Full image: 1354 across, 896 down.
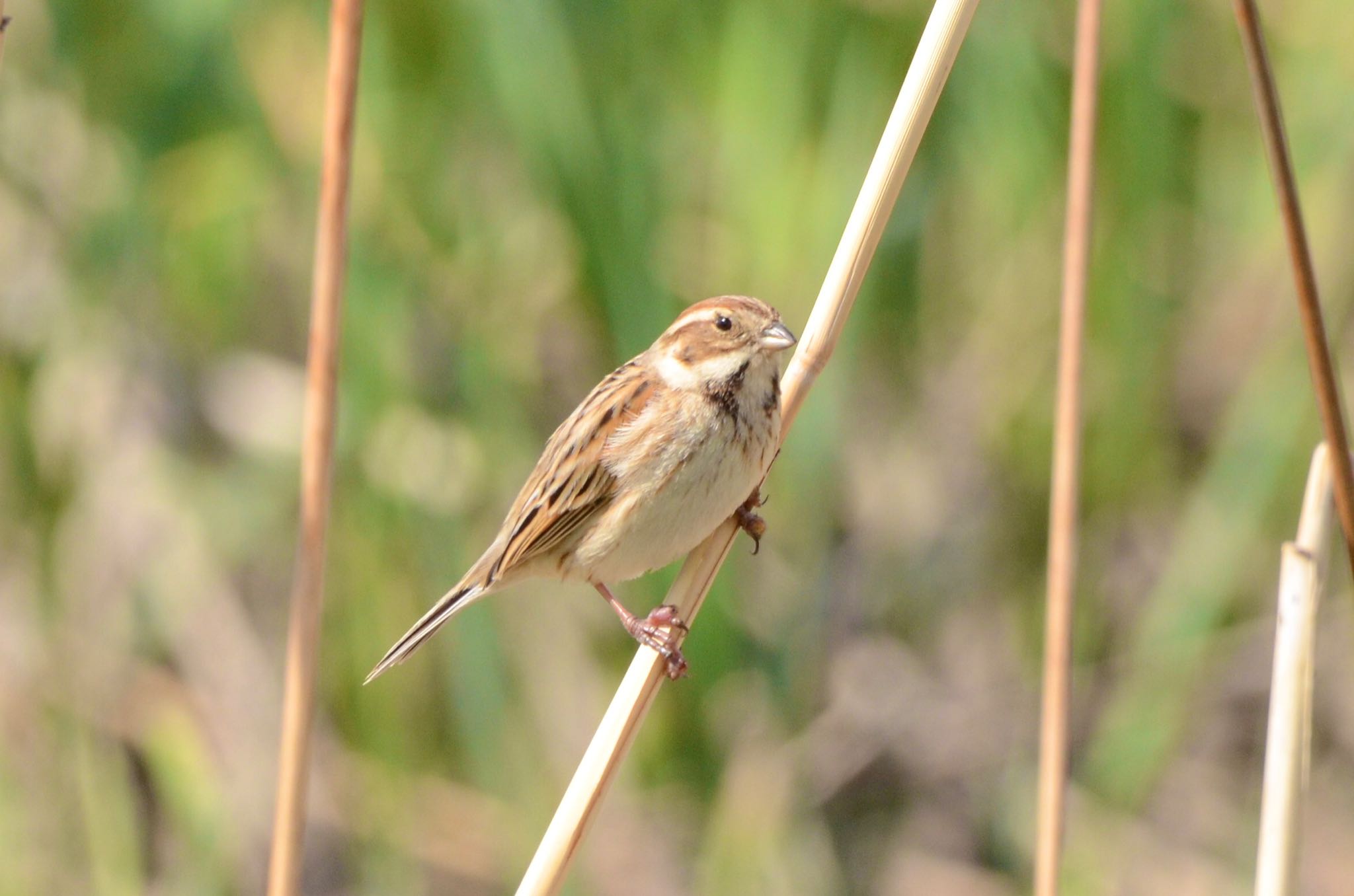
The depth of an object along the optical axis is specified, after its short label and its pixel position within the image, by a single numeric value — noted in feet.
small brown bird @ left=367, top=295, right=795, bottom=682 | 22.90
